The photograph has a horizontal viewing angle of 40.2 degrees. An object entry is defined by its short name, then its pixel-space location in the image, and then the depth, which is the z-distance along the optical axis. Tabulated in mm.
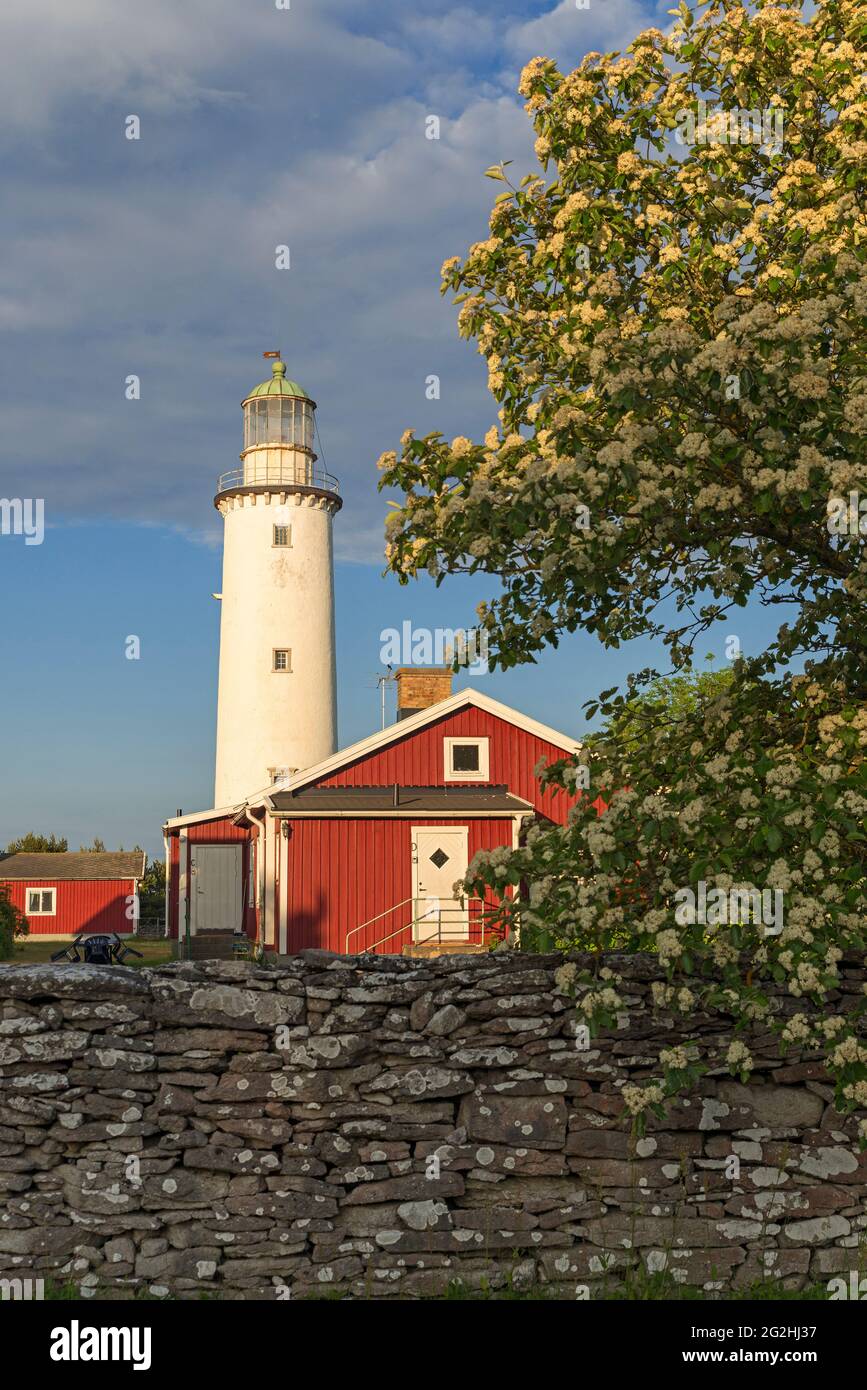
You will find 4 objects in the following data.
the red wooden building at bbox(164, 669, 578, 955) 27219
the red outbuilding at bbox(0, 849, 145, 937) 54031
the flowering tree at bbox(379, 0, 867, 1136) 6672
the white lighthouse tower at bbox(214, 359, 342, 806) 37531
